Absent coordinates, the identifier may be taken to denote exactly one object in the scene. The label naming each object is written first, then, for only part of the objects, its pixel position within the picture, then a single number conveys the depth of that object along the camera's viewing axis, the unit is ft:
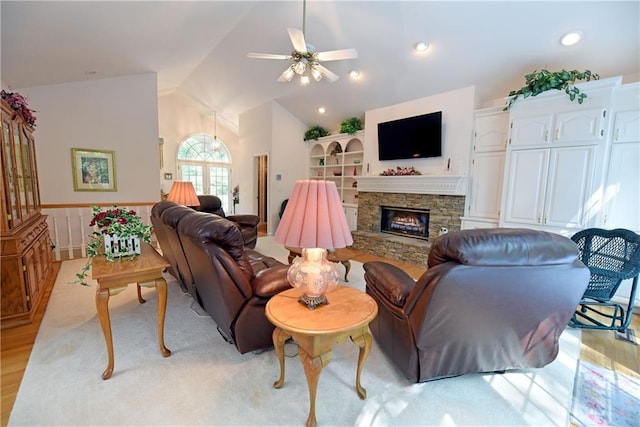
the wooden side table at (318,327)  4.48
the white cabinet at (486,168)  12.86
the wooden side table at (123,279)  5.78
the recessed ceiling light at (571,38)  9.78
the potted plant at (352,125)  18.75
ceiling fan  9.02
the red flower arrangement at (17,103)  8.48
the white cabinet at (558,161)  9.89
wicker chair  7.76
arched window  26.45
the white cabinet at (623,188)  9.37
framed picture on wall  15.05
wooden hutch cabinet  7.53
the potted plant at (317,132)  21.61
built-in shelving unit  20.21
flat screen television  14.55
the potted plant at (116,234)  6.62
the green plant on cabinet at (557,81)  10.02
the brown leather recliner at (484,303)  4.59
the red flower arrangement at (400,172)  15.70
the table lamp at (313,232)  4.73
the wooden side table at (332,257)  10.94
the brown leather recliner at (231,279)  5.80
